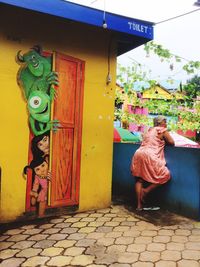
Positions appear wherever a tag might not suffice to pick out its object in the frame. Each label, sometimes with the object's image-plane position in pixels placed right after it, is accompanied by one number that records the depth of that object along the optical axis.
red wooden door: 5.49
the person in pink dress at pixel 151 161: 5.73
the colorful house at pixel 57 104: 4.98
